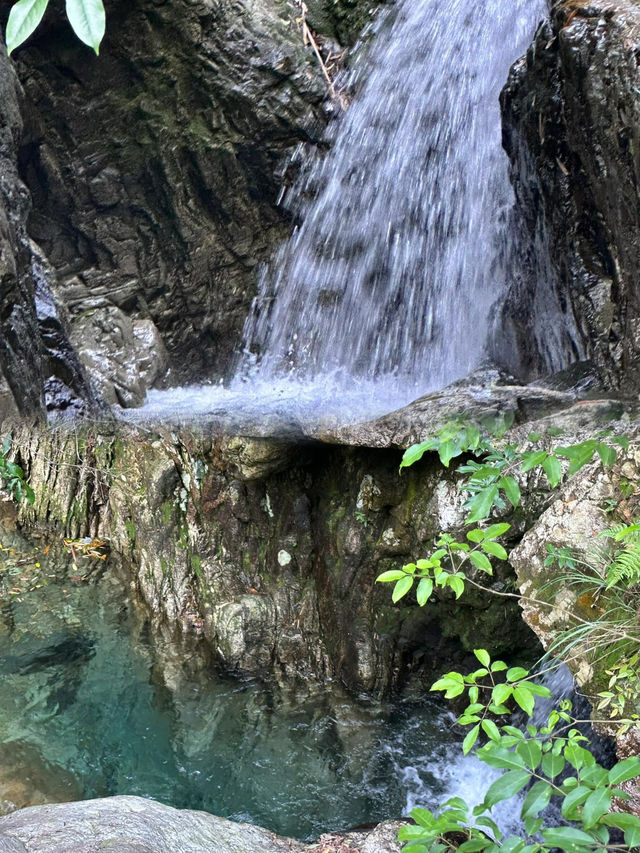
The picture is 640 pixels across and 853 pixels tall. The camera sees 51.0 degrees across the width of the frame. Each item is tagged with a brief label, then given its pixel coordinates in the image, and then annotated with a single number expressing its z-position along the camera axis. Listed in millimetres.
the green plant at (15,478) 2680
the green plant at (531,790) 1298
